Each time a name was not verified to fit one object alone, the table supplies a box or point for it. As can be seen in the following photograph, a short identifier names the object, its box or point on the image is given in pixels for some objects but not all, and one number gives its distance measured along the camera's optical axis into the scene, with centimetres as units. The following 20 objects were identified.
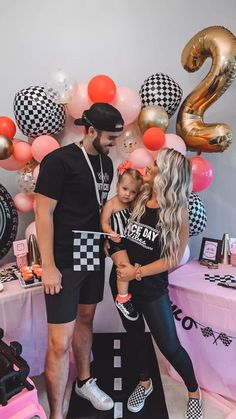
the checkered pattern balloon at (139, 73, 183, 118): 199
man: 145
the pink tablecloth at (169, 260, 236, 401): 174
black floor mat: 178
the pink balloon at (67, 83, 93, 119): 192
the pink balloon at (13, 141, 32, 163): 198
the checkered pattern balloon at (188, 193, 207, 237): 205
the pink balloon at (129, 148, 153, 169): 190
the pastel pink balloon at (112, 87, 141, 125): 191
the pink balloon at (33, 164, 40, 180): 199
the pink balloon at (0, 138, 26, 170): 204
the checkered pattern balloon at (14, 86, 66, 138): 190
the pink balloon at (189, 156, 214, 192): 198
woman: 151
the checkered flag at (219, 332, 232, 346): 176
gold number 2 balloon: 188
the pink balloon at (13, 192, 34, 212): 213
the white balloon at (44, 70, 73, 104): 191
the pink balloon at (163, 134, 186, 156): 195
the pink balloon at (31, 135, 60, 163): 192
